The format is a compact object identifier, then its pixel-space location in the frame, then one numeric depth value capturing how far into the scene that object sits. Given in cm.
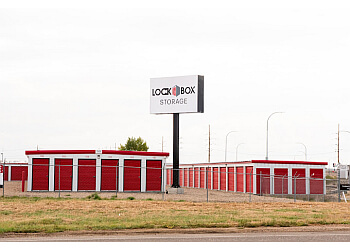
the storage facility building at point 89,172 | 4212
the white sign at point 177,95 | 4406
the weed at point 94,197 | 3128
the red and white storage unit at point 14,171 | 7262
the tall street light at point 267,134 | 5515
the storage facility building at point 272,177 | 4925
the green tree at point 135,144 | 9975
